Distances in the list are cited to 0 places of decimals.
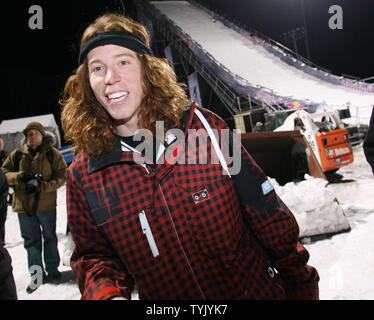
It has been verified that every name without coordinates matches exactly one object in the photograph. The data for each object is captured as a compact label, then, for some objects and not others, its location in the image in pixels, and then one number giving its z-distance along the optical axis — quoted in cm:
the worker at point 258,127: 918
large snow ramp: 1350
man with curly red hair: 113
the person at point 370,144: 125
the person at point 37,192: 370
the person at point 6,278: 151
